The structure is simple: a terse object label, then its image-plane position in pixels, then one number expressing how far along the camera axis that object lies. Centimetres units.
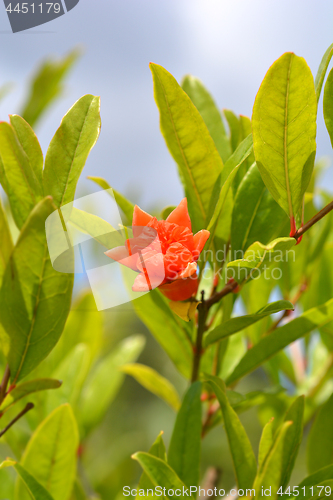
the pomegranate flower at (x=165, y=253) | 42
